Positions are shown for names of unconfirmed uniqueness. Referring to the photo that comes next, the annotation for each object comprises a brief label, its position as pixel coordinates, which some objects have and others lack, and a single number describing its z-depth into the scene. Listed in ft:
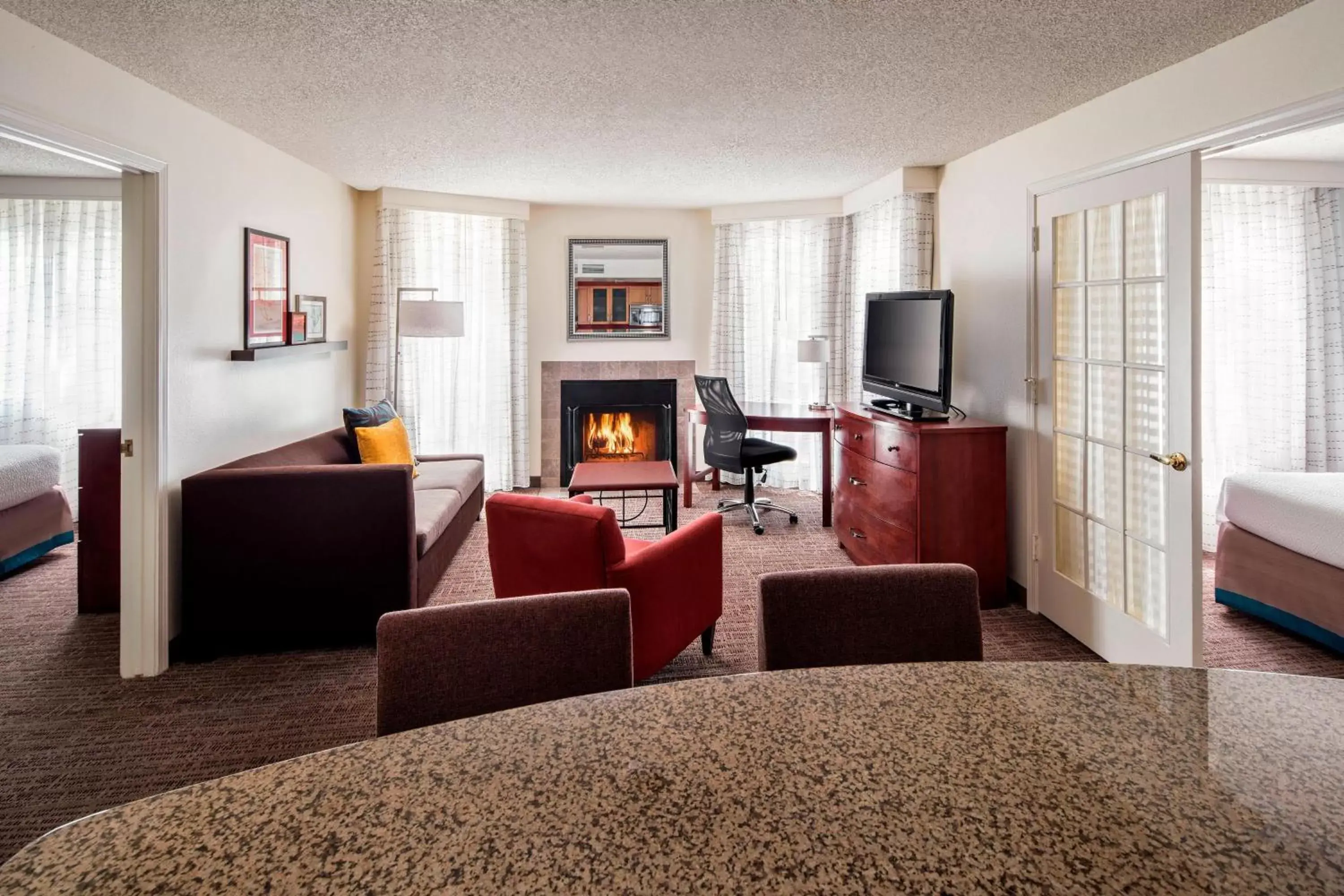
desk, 17.12
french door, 8.91
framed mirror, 21.02
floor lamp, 16.96
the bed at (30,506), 13.50
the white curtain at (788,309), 19.70
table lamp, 18.93
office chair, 17.10
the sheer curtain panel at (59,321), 17.13
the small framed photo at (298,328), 14.23
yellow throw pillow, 13.98
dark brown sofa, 10.15
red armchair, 8.31
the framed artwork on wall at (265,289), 12.39
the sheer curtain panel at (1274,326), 14.56
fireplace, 21.34
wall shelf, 12.01
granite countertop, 2.11
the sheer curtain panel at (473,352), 19.33
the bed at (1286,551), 10.10
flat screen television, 12.45
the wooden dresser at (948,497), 11.84
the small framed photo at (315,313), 14.87
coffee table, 13.66
